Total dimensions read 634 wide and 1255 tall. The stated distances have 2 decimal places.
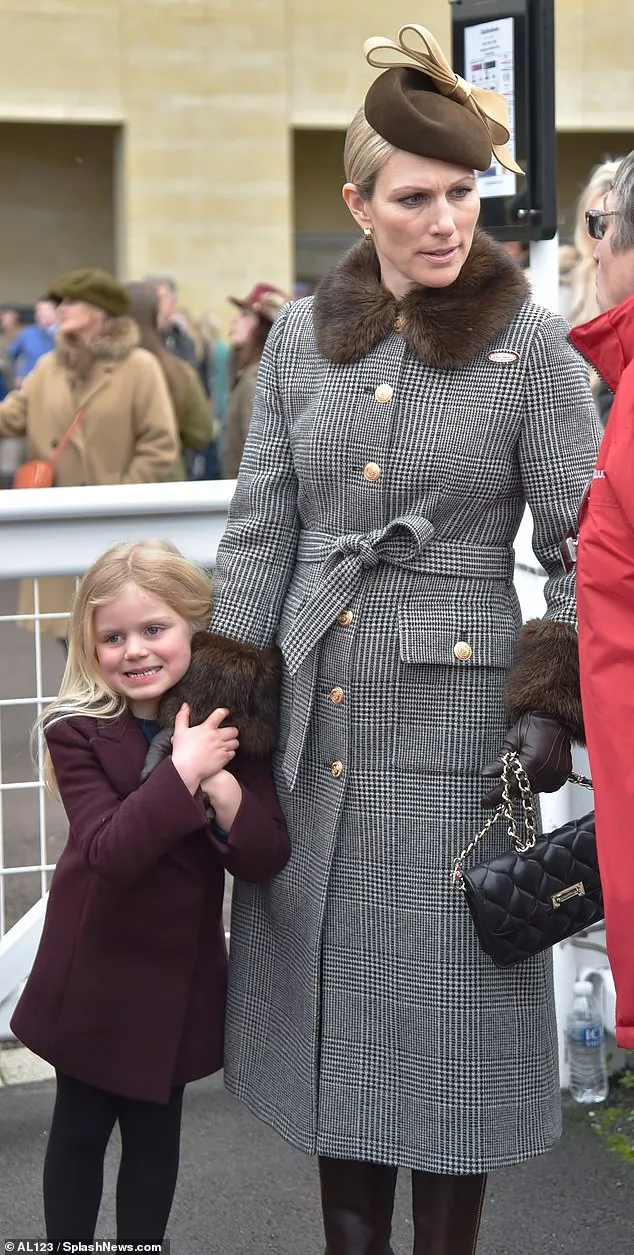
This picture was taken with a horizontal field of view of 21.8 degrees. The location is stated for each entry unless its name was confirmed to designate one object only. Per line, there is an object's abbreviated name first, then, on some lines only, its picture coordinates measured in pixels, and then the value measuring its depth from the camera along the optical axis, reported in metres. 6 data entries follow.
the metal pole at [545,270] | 3.48
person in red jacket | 2.12
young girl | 2.59
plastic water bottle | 3.61
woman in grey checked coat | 2.52
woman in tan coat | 6.68
